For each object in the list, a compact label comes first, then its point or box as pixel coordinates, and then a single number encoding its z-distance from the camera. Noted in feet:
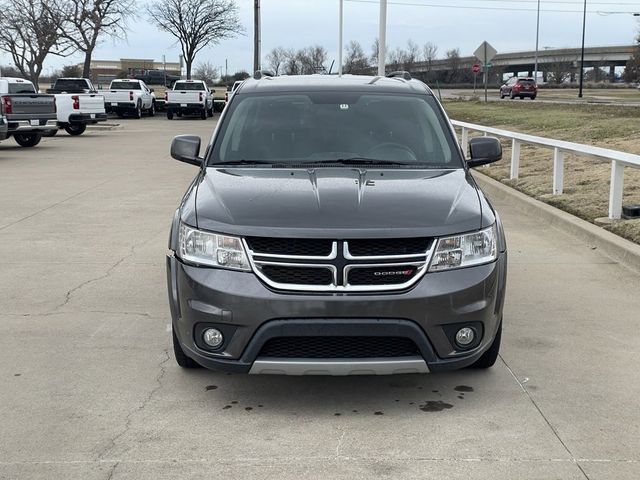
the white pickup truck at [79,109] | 84.99
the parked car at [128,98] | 123.54
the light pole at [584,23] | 211.00
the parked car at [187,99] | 120.88
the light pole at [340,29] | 108.83
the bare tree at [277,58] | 238.48
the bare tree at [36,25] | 134.31
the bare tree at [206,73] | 316.60
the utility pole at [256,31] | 136.31
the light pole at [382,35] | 75.56
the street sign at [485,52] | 87.04
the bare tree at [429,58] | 364.58
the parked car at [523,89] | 176.65
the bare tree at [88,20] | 138.21
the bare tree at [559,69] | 352.69
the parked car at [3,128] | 60.80
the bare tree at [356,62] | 207.41
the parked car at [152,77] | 254.31
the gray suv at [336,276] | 12.85
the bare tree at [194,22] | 182.80
